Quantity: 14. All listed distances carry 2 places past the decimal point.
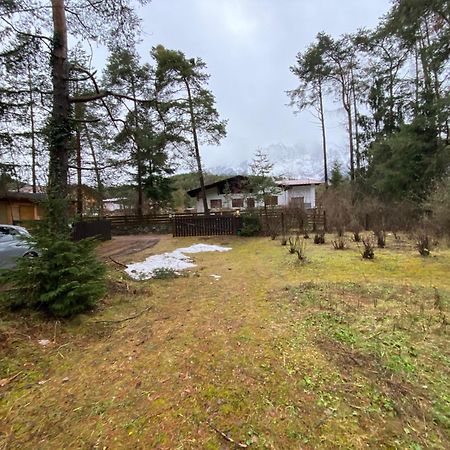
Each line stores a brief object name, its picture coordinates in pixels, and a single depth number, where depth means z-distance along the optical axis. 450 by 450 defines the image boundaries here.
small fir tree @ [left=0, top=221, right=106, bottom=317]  3.39
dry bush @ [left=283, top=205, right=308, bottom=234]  12.90
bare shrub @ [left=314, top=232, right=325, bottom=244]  10.13
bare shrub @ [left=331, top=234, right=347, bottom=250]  8.62
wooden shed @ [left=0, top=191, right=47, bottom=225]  15.28
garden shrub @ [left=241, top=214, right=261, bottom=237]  14.16
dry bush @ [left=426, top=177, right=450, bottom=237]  7.64
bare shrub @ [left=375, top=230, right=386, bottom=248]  8.79
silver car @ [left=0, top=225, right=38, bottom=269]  5.92
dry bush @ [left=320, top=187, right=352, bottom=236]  13.01
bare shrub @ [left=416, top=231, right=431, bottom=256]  7.25
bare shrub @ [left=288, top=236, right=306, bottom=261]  7.11
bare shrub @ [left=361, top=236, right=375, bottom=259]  7.04
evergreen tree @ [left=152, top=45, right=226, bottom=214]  16.47
